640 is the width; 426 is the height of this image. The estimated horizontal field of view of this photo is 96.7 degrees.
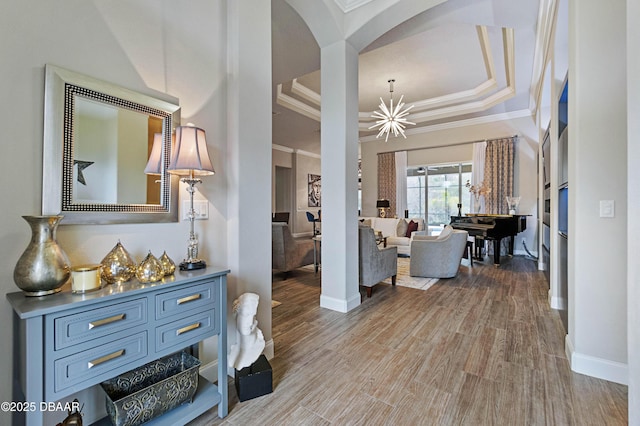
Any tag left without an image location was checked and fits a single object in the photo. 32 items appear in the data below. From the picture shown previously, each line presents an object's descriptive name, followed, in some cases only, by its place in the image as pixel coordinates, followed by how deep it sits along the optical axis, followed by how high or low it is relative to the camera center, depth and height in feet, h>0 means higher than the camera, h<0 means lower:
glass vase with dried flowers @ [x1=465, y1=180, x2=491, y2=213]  21.98 +1.76
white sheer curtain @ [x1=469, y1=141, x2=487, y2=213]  22.68 +3.61
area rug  13.71 -3.44
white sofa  20.67 -1.24
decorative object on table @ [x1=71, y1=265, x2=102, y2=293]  3.88 -0.92
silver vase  3.59 -0.65
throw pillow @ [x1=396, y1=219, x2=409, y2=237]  22.11 -1.16
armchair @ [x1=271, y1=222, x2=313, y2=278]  15.03 -1.96
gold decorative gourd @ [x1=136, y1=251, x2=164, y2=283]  4.46 -0.92
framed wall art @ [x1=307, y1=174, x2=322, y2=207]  34.76 +2.91
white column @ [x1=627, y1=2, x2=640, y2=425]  3.46 +0.18
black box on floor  5.70 -3.43
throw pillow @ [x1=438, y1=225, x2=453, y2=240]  14.96 -1.04
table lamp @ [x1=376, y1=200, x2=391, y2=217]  25.34 +0.64
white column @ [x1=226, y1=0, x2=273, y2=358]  6.42 +1.44
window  24.40 +1.94
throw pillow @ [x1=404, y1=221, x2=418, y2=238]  21.91 -1.14
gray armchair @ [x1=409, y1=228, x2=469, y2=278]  14.70 -2.15
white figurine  5.77 -2.58
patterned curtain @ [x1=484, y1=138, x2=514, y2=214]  21.59 +3.11
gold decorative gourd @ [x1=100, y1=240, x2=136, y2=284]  4.42 -0.84
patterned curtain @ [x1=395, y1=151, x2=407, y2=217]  26.73 +2.90
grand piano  17.53 -0.85
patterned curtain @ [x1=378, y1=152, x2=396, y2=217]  27.14 +3.37
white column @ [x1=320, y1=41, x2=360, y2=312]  10.48 +1.36
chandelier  18.11 +6.20
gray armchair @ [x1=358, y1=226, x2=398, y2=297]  11.81 -1.95
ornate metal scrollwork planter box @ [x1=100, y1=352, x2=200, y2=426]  4.37 -2.97
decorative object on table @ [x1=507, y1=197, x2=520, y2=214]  20.75 +0.76
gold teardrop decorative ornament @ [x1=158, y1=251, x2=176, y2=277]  4.84 -0.90
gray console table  3.33 -1.68
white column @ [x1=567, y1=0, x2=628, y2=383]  6.16 +0.58
